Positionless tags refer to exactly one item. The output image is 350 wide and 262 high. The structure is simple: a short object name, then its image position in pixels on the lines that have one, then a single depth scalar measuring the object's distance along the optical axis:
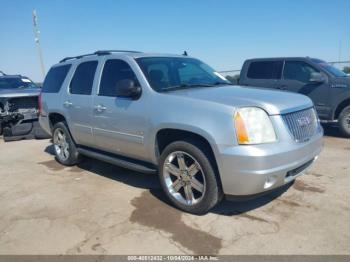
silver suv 3.42
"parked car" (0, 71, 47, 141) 9.73
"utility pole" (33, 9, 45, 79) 19.23
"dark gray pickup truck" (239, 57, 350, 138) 8.16
